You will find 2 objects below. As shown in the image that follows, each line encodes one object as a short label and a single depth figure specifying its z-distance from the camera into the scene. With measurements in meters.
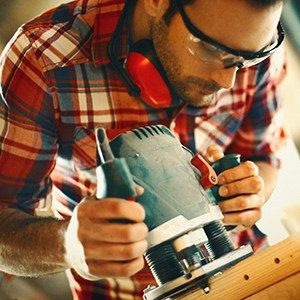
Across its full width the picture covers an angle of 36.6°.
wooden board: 0.69
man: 0.97
